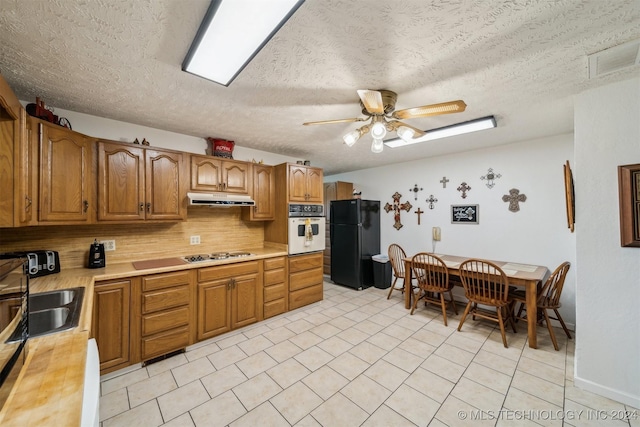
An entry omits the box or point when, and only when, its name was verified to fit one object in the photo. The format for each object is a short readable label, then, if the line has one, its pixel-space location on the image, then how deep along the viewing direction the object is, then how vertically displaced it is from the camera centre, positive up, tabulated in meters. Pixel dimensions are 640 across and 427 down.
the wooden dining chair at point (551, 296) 2.51 -0.93
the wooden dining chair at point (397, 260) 3.99 -0.76
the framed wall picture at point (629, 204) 1.75 +0.05
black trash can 4.52 -1.06
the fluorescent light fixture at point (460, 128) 2.53 +0.93
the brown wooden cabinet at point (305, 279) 3.43 -0.92
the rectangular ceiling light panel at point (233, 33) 1.09 +0.94
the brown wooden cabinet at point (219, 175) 2.85 +0.53
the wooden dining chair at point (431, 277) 3.14 -0.85
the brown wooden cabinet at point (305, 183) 3.48 +0.48
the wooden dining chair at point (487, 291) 2.62 -0.90
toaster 1.99 -0.35
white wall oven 3.43 -0.18
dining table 2.53 -0.72
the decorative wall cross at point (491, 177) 3.54 +0.52
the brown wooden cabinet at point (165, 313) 2.24 -0.90
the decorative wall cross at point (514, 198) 3.34 +0.19
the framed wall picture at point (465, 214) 3.71 -0.01
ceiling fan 1.64 +0.73
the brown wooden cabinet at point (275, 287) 3.14 -0.92
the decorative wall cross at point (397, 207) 4.56 +0.13
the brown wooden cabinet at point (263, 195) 3.38 +0.31
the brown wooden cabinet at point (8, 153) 1.40 +0.40
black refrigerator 4.44 -0.46
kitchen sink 1.42 -0.56
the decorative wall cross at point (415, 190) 4.37 +0.43
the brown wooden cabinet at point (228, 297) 2.60 -0.90
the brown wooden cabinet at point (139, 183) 2.29 +0.36
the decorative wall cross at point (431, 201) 4.16 +0.22
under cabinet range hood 2.70 +0.21
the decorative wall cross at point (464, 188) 3.80 +0.39
